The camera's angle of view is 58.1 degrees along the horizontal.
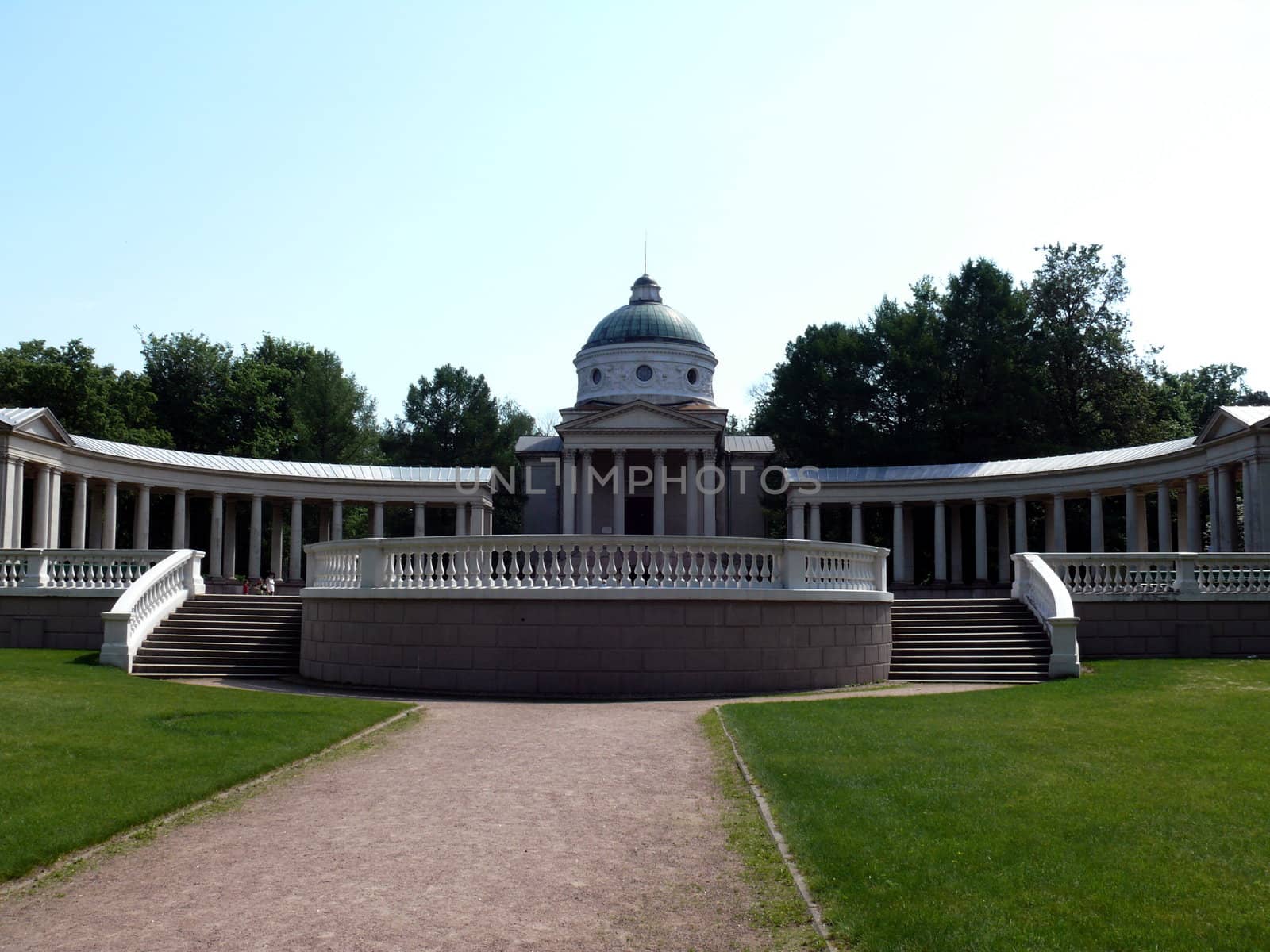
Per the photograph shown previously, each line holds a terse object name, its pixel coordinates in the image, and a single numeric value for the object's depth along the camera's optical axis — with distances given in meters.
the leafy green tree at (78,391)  57.31
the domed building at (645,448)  62.56
